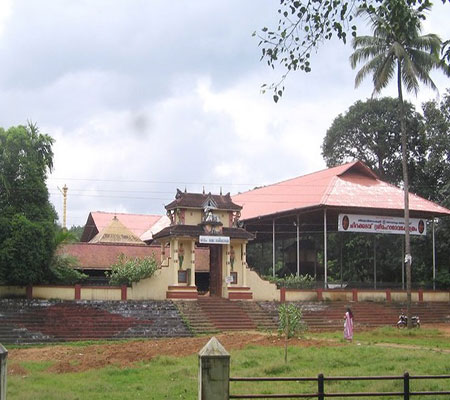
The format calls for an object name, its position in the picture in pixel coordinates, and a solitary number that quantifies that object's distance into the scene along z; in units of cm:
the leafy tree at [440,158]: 4153
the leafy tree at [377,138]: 5059
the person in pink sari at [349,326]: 2253
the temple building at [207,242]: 3212
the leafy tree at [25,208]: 2789
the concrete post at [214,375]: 853
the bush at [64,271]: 2991
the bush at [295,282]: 3466
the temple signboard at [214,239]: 3225
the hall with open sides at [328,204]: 3597
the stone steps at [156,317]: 2534
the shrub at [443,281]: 3792
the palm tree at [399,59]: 2841
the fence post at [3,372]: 835
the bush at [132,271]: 3094
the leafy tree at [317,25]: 970
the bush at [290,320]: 2099
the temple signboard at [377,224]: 3556
